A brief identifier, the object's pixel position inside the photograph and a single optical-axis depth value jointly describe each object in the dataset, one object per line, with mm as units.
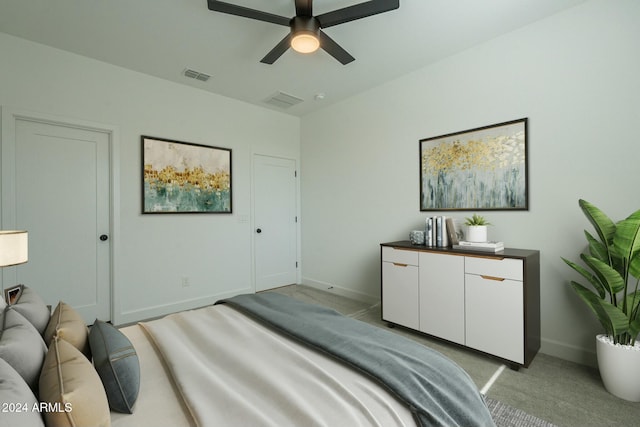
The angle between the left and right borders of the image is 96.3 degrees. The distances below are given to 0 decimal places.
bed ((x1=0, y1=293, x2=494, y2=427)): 905
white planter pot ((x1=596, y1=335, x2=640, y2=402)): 1782
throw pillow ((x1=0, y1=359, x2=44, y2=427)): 601
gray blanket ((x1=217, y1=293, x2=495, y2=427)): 1019
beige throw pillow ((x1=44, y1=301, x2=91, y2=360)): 1143
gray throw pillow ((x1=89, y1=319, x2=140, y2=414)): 952
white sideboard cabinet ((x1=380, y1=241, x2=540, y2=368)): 2170
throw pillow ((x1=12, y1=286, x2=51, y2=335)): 1213
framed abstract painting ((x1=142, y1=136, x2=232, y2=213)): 3336
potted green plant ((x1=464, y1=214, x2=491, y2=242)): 2551
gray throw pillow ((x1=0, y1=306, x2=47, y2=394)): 848
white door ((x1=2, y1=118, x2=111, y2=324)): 2721
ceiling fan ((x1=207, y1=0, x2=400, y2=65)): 1921
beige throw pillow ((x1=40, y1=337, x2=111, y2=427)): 731
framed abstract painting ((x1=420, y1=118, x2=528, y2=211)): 2562
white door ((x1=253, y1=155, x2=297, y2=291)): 4281
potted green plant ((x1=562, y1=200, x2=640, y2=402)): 1787
